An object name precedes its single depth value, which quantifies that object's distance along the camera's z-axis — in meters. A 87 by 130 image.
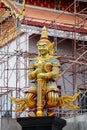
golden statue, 10.19
